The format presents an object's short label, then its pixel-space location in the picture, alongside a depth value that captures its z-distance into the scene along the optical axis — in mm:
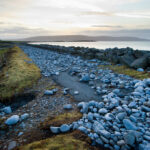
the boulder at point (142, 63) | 9719
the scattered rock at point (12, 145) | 3098
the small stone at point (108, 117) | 3750
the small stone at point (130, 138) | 2827
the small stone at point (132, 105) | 4277
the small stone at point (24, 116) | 4314
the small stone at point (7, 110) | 4963
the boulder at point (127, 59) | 10809
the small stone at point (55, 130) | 3560
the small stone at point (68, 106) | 4830
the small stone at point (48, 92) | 6157
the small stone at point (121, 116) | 3702
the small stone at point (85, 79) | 8030
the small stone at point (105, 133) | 3117
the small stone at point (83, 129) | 3392
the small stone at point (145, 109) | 4019
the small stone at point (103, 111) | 4203
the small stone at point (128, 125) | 3297
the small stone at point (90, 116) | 3917
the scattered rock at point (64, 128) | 3570
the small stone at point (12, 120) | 4091
